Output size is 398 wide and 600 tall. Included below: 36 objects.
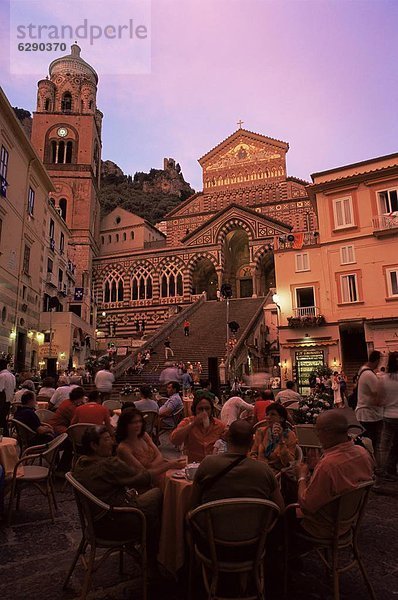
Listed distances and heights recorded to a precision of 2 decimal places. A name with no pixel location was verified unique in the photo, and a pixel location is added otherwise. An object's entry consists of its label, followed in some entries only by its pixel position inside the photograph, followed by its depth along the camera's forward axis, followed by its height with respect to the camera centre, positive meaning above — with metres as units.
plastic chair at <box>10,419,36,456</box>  5.93 -0.85
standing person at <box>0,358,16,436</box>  8.34 -0.32
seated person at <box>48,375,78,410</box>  9.01 -0.48
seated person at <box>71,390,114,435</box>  6.29 -0.63
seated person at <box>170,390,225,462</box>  4.72 -0.72
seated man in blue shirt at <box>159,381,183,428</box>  8.94 -0.71
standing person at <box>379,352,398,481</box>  6.18 -0.82
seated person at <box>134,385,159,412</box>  8.62 -0.63
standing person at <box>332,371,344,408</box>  16.39 -1.00
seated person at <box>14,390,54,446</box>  6.09 -0.74
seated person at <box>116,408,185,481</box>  3.79 -0.67
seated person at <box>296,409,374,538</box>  2.92 -0.76
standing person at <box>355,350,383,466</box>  6.30 -0.57
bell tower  40.56 +23.77
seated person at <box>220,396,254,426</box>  7.95 -0.78
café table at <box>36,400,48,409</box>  9.71 -0.71
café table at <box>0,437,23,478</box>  4.85 -0.97
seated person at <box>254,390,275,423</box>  7.06 -0.70
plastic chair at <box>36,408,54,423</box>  8.05 -0.77
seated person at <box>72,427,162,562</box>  3.05 -0.89
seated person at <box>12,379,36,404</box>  9.58 -0.30
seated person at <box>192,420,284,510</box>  2.70 -0.71
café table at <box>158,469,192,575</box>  3.20 -1.21
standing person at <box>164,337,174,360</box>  22.73 +1.14
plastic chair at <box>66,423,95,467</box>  6.02 -0.88
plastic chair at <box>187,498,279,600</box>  2.54 -1.03
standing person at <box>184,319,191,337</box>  25.90 +2.65
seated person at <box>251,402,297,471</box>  4.25 -0.78
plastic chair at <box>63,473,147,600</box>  2.88 -1.15
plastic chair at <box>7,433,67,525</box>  4.68 -1.19
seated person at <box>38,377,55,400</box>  10.62 -0.37
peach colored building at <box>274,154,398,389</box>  20.28 +4.64
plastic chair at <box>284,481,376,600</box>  2.89 -1.16
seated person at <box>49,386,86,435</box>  6.76 -0.63
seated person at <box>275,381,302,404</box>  9.75 -0.67
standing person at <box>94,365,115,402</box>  12.00 -0.25
